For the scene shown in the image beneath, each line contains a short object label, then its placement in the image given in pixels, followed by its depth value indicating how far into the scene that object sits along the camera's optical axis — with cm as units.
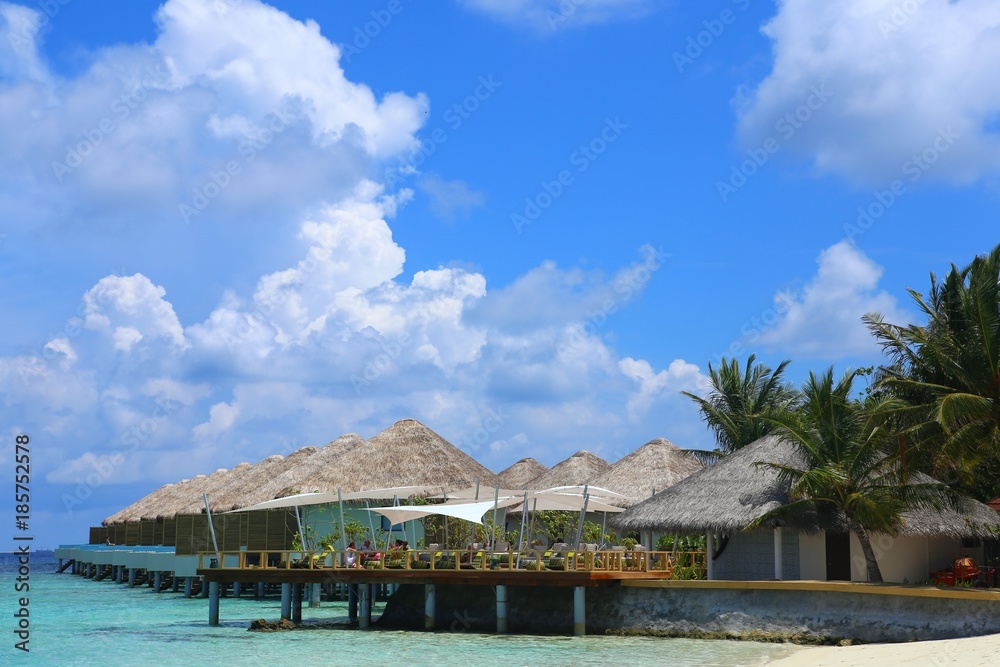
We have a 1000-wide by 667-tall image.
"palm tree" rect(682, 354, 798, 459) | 4016
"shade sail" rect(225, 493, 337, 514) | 2764
